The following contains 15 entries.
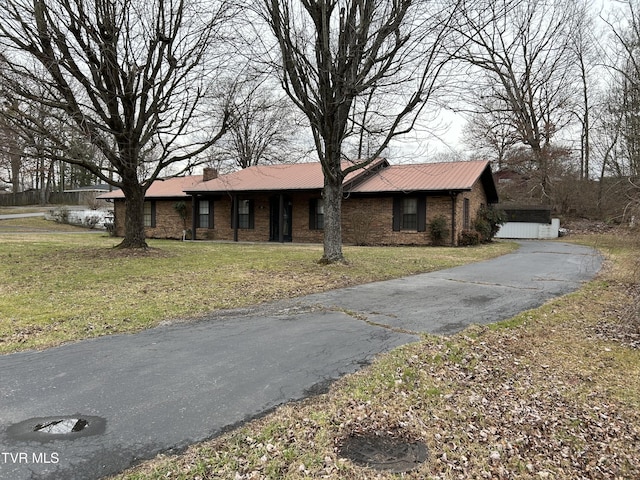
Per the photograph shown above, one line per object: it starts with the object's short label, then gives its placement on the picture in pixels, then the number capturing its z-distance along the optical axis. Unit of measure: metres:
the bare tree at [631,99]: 11.88
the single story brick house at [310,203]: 19.11
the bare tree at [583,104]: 25.57
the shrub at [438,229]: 18.52
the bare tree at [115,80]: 10.75
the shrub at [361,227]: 20.06
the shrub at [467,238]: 19.23
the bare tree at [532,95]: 28.33
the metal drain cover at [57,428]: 2.77
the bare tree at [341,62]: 10.27
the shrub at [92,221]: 32.34
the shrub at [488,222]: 21.20
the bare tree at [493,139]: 31.86
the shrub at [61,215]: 33.38
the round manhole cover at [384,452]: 2.64
